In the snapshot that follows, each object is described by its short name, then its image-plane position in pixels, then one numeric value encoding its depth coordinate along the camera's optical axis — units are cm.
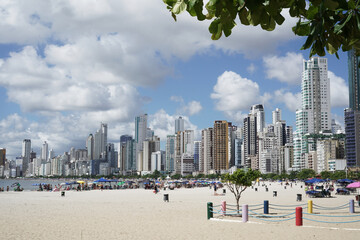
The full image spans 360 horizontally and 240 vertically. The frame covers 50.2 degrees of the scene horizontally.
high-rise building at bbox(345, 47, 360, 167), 16275
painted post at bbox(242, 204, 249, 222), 1788
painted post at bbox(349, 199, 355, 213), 2259
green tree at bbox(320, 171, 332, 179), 14144
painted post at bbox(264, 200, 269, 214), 2166
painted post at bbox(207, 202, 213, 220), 1990
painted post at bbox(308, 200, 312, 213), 2161
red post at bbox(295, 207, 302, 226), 1670
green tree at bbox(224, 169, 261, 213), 2297
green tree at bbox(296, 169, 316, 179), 14742
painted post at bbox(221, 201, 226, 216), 2038
